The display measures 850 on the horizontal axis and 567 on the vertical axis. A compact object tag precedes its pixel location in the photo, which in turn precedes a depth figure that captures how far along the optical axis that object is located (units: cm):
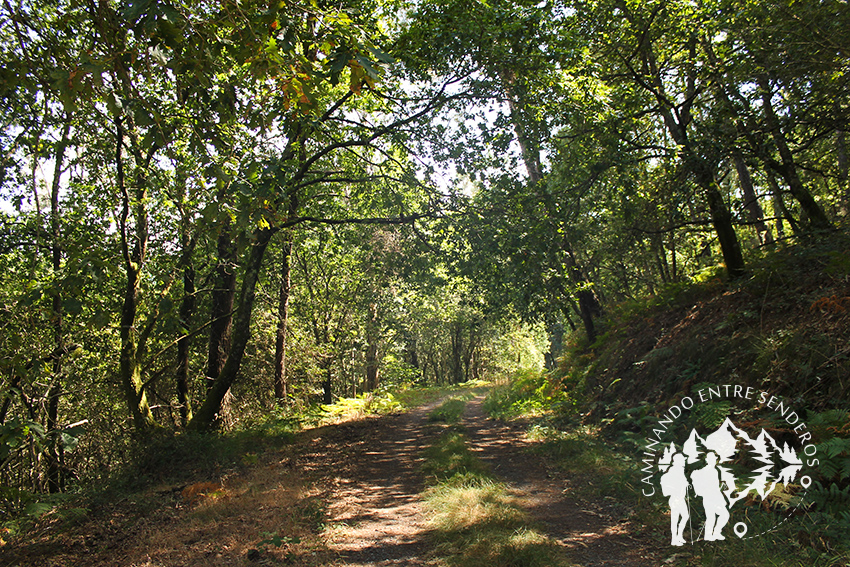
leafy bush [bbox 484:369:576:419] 1154
